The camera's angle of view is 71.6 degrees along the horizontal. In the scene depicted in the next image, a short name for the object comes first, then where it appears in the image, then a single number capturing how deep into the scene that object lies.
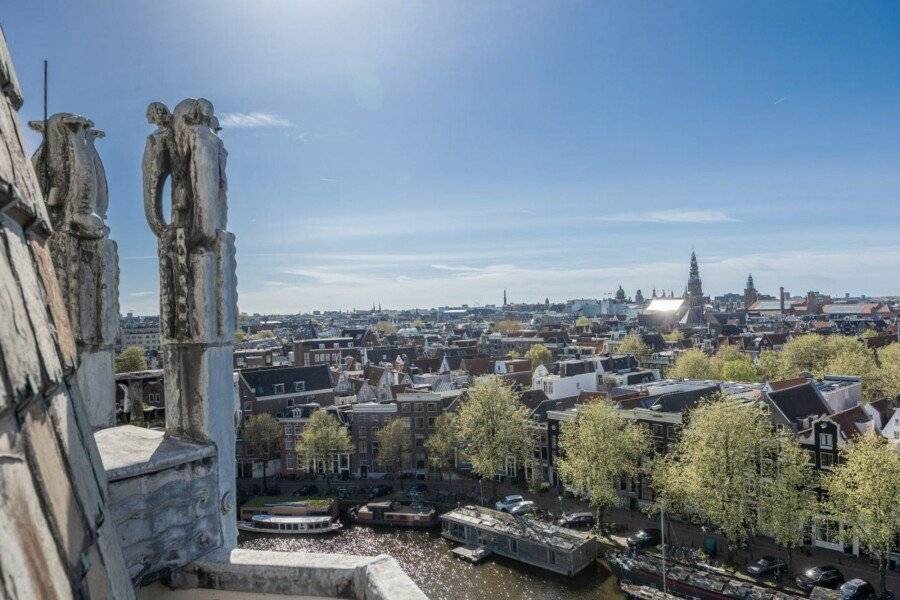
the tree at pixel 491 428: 44.00
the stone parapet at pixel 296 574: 4.45
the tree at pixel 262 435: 52.72
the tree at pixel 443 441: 49.25
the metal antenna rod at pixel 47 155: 5.93
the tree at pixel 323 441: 49.79
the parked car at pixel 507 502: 43.14
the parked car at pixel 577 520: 39.00
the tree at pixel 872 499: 27.48
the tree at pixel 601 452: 36.97
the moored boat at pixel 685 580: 28.06
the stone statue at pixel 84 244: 5.98
